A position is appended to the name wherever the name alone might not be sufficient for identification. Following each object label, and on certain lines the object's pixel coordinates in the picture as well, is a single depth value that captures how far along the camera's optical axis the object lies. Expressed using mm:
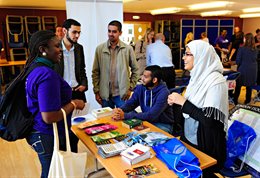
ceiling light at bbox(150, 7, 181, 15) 8458
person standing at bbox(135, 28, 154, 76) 5055
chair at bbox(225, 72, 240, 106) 4305
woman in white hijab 1610
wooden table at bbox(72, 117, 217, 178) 1361
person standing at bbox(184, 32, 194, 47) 5970
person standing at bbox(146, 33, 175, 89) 4375
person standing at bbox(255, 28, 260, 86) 5143
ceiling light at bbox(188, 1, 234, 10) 6853
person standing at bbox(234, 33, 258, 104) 4648
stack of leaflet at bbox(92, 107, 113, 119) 2292
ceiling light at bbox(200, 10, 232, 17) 9705
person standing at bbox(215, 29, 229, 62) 7898
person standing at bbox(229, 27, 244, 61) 6653
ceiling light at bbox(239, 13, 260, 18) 11379
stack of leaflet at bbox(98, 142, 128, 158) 1549
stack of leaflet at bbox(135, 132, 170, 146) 1681
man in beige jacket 2797
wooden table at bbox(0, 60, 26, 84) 6754
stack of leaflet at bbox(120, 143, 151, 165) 1465
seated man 2365
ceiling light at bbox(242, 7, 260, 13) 8828
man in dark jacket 2492
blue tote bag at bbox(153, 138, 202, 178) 1361
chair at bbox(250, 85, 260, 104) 4898
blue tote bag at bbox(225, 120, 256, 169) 1891
